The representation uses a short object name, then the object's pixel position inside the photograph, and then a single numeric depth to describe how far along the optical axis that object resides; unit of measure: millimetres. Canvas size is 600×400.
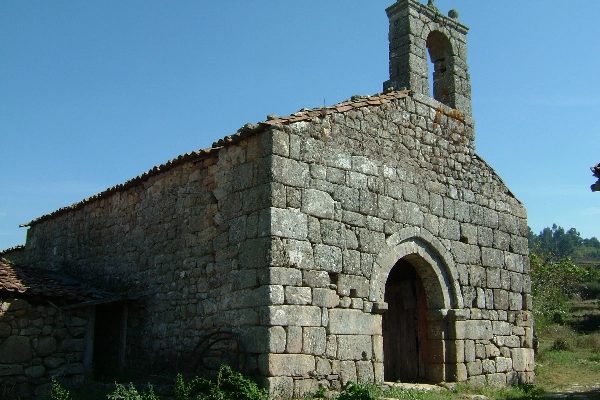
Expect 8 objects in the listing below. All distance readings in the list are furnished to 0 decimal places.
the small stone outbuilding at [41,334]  8297
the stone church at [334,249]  7305
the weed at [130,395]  6652
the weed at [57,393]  7095
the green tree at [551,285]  18562
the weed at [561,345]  16883
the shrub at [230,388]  6555
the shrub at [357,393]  6637
